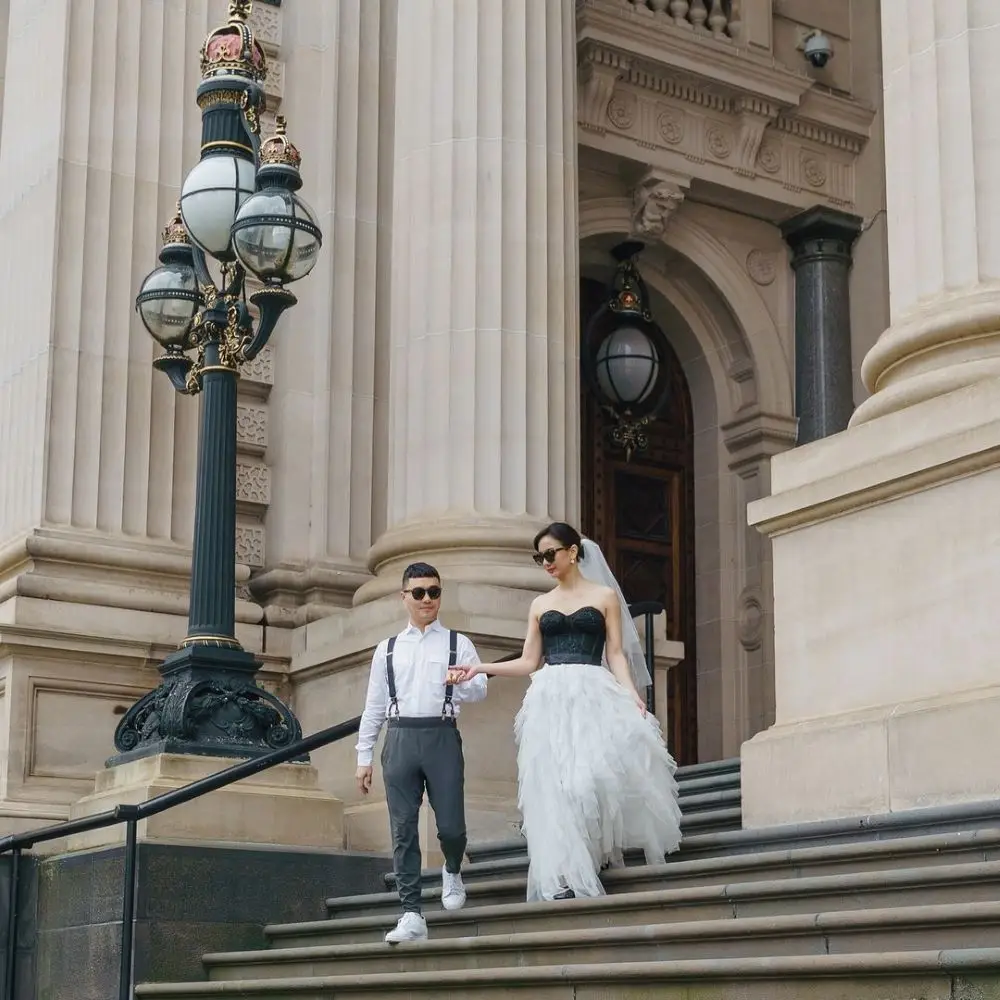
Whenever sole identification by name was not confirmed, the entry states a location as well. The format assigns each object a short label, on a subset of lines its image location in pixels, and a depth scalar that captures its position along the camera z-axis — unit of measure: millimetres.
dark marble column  18281
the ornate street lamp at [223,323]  10859
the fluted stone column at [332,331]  14430
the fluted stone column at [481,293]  12969
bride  9156
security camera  18594
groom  9469
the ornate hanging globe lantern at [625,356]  17359
